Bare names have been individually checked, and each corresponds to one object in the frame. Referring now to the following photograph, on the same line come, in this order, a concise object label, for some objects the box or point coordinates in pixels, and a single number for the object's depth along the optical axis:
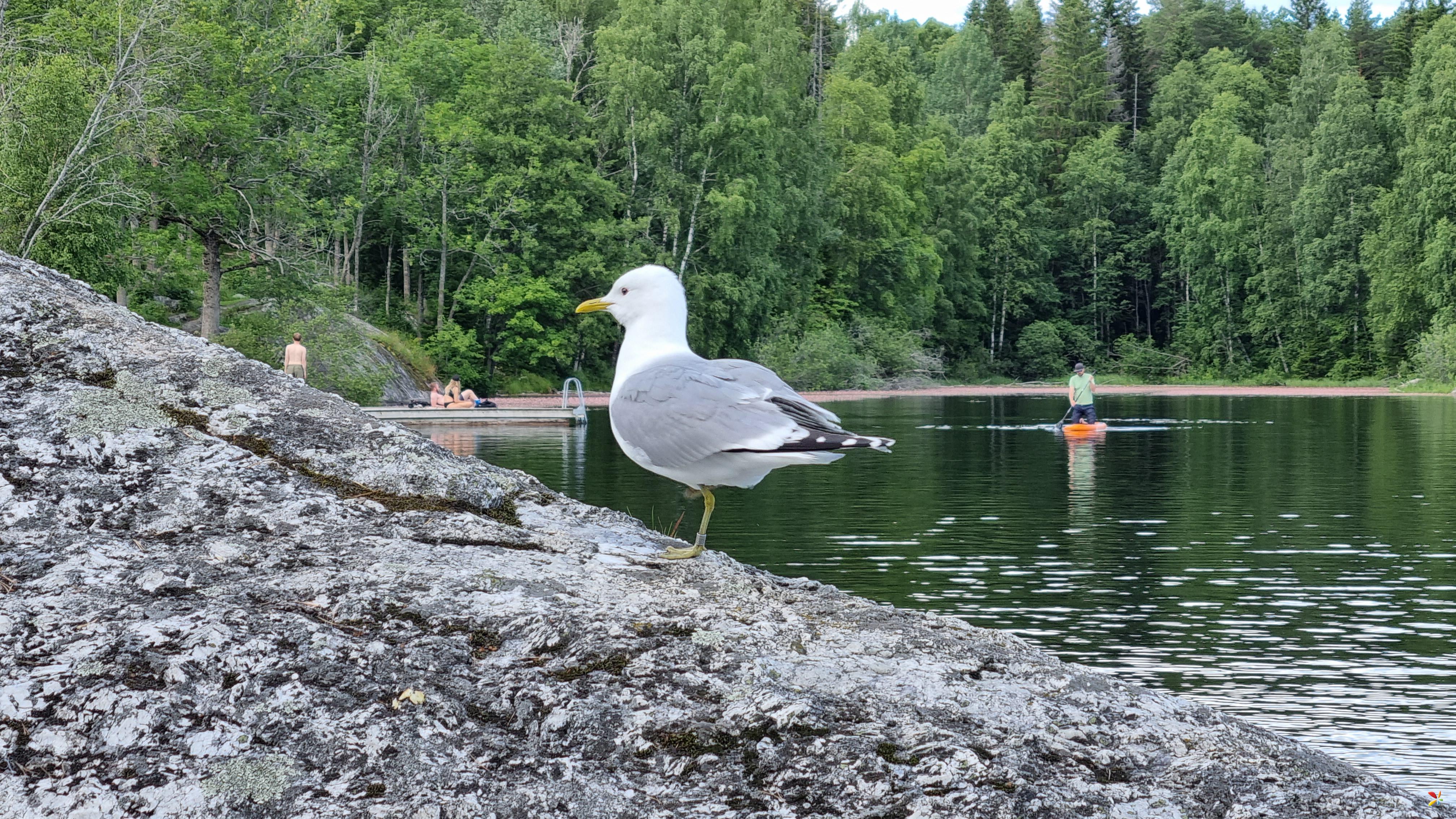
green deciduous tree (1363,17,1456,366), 77.81
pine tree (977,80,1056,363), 100.62
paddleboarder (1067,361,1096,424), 38.16
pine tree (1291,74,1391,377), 86.88
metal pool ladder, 41.97
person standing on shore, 30.00
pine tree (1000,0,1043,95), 127.50
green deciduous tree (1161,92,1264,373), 95.69
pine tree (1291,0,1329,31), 117.50
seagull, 4.86
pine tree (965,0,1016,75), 133.88
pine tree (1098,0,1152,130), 121.56
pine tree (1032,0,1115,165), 115.38
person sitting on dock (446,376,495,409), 41.62
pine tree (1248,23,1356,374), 92.19
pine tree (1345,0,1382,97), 104.56
